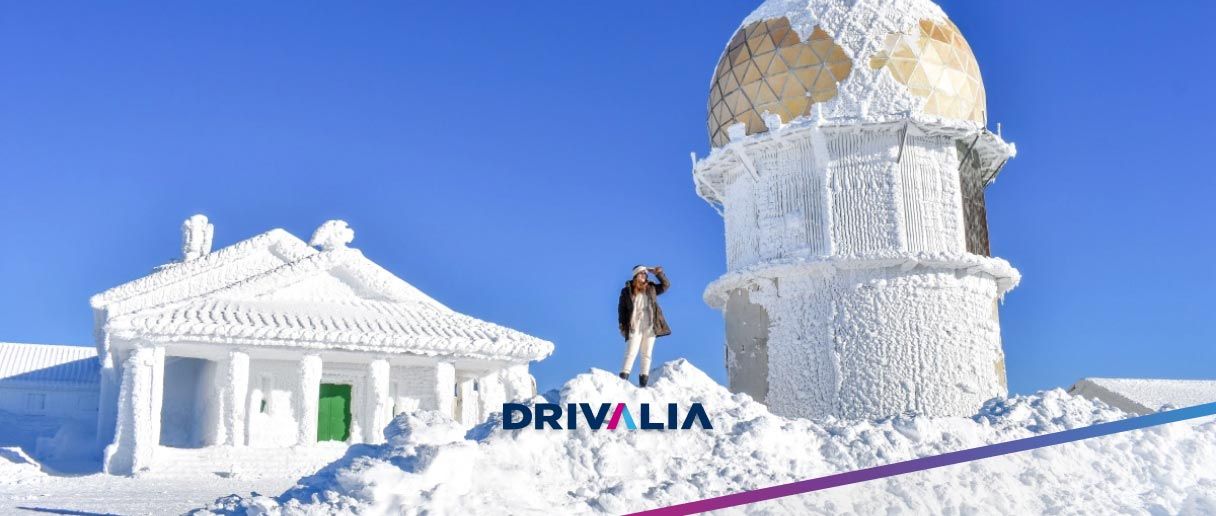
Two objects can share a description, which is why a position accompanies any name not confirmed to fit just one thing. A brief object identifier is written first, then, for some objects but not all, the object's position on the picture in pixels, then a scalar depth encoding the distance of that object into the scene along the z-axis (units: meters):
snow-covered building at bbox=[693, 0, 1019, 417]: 17.62
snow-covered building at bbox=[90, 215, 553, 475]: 20.36
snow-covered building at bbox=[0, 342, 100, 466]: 30.23
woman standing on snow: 12.30
